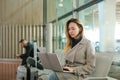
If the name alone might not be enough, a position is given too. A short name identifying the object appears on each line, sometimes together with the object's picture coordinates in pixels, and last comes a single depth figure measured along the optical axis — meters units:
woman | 2.83
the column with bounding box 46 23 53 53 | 7.72
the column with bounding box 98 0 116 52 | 3.95
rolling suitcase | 5.22
